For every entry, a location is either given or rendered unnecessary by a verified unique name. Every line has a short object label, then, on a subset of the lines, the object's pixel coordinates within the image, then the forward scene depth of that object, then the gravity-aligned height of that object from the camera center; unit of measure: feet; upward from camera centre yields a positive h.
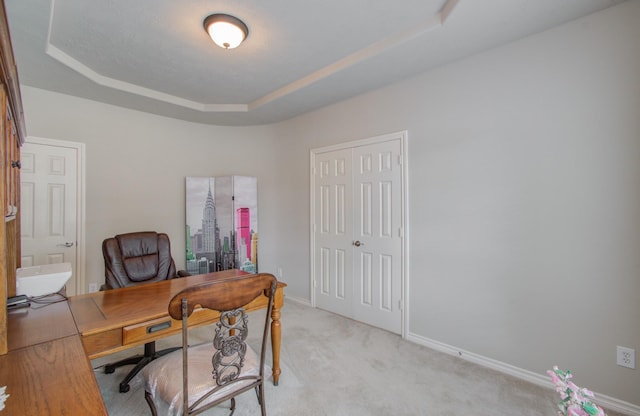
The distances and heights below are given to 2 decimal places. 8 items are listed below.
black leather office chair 7.66 -1.69
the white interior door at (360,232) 9.72 -0.86
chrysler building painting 12.82 -0.70
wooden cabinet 3.41 +0.77
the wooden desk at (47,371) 2.64 -1.80
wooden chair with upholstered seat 4.13 -2.66
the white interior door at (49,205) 9.70 +0.17
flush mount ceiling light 6.61 +4.32
